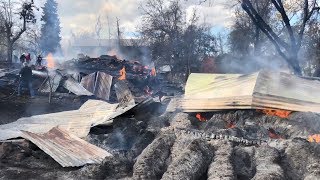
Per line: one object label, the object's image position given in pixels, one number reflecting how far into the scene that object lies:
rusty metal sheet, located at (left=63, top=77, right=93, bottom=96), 17.72
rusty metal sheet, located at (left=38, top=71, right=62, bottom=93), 18.35
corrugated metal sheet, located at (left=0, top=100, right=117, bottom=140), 9.25
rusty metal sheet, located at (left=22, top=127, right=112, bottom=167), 6.82
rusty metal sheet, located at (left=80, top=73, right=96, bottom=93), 18.91
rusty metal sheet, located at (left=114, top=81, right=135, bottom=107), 10.13
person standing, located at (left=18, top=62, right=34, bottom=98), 16.75
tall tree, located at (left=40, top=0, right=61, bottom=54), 53.06
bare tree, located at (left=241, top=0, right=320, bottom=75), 16.08
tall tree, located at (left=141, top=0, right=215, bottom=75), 35.25
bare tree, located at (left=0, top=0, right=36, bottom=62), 36.00
